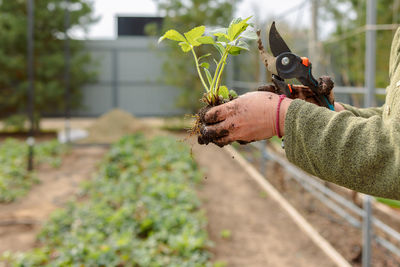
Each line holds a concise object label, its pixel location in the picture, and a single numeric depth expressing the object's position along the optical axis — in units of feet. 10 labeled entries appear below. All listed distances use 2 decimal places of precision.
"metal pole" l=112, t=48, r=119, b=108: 41.86
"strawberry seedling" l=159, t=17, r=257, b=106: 3.83
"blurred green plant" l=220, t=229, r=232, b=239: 12.13
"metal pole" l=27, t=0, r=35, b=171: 20.84
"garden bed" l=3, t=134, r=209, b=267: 9.96
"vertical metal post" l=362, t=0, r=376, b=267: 9.64
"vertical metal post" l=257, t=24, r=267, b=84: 18.78
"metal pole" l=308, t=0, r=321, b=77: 15.46
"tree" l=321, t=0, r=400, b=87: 14.38
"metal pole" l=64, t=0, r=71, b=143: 26.43
